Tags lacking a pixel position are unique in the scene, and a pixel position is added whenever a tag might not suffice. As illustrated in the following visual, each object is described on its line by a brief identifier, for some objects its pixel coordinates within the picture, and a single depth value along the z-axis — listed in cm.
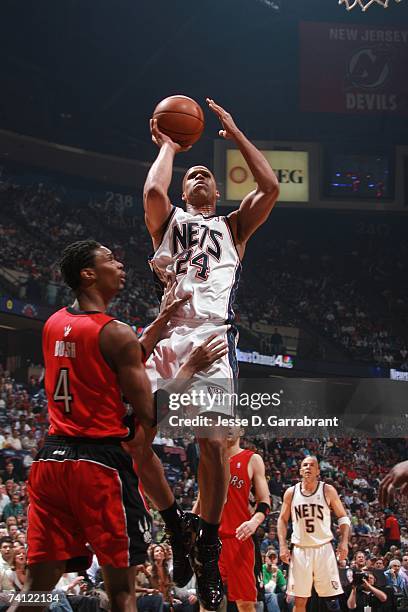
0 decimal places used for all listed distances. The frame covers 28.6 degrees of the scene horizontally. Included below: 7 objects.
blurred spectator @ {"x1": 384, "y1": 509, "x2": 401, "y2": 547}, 1403
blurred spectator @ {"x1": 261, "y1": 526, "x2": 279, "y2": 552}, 1284
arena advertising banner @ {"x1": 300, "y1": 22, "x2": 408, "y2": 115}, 2445
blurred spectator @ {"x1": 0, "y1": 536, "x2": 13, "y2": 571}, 850
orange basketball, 512
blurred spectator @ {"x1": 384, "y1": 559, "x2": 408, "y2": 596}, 1128
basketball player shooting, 456
